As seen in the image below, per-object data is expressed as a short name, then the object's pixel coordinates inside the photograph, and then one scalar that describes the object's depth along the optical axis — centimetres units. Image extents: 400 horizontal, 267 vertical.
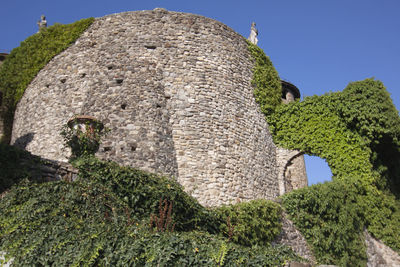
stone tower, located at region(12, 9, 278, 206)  1218
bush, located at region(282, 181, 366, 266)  1193
